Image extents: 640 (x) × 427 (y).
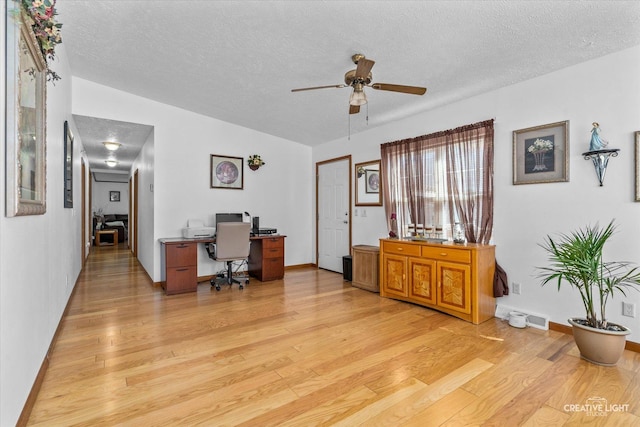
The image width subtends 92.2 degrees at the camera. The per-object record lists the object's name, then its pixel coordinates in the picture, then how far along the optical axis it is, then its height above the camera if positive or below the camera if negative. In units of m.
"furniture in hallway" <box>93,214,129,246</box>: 10.11 -0.33
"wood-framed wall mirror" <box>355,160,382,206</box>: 4.90 +0.50
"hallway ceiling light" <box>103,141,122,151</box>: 5.51 +1.27
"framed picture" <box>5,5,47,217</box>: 1.36 +0.50
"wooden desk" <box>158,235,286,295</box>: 4.24 -0.69
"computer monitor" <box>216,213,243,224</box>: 4.93 -0.05
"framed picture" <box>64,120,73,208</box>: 3.32 +0.55
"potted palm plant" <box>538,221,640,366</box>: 2.28 -0.58
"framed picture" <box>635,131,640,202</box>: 2.51 +0.37
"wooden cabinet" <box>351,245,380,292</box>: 4.39 -0.79
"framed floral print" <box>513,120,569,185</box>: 2.95 +0.59
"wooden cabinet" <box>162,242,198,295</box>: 4.23 -0.74
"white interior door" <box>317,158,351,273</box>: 5.49 +0.00
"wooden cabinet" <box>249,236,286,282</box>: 5.02 -0.72
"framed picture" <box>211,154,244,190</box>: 5.14 +0.72
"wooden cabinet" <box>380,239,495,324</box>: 3.19 -0.72
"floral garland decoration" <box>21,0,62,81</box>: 1.50 +1.02
